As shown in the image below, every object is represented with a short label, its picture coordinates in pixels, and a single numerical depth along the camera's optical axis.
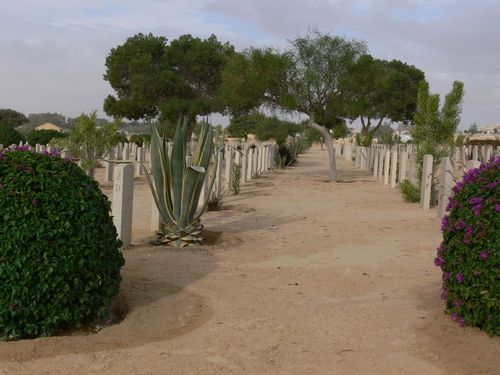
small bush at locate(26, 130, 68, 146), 30.83
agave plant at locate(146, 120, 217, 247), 7.50
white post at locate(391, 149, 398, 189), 17.41
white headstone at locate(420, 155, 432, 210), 12.30
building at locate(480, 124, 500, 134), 111.14
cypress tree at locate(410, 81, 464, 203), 13.98
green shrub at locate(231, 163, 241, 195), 14.68
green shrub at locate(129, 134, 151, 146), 41.51
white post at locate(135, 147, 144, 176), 20.57
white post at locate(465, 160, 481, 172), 8.66
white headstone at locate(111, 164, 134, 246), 6.77
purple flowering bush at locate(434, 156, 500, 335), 3.92
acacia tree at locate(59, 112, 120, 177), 16.25
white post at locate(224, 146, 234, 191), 15.44
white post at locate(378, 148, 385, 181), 20.39
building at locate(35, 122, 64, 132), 81.75
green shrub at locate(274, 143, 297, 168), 29.22
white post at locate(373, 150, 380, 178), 22.11
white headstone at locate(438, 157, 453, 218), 10.69
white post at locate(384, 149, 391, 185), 18.56
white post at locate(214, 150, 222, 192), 11.98
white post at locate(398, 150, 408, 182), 16.48
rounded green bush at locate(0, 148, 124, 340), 3.77
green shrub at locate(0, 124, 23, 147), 27.15
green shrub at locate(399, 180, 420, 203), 13.44
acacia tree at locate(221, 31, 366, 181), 21.03
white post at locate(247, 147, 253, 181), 20.02
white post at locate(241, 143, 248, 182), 19.01
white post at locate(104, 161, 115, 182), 17.62
